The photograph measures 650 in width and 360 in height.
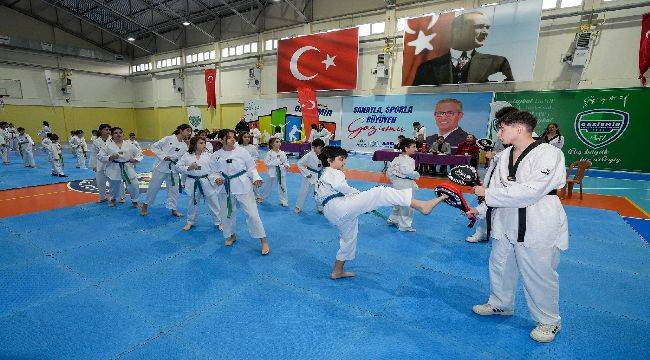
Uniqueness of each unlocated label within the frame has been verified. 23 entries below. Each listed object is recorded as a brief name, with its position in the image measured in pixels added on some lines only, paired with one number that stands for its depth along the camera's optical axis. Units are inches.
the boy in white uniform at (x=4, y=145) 498.9
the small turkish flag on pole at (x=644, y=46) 421.7
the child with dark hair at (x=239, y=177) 180.9
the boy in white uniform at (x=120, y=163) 256.8
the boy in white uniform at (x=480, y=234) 202.4
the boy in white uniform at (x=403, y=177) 216.5
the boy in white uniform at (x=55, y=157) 404.8
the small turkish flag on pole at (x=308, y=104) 629.9
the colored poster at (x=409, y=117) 544.1
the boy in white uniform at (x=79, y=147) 478.0
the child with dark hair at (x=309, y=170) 251.6
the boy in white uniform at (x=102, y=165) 267.9
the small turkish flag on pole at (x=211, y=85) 888.9
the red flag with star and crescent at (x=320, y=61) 649.0
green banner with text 449.4
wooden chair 309.0
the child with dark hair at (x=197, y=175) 210.2
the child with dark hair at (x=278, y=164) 282.4
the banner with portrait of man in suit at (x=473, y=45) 480.1
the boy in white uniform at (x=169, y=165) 241.0
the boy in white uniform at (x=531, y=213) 97.8
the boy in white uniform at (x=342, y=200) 129.0
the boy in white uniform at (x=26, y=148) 465.7
